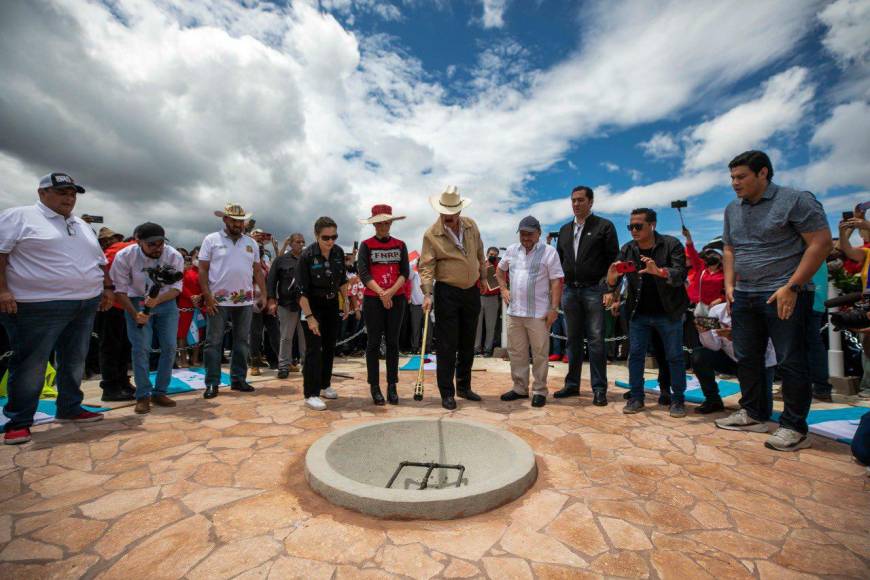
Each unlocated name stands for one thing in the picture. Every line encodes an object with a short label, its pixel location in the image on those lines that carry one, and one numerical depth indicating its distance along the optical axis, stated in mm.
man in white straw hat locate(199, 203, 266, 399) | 5297
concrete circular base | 2479
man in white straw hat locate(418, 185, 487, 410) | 4863
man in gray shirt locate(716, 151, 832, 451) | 3457
